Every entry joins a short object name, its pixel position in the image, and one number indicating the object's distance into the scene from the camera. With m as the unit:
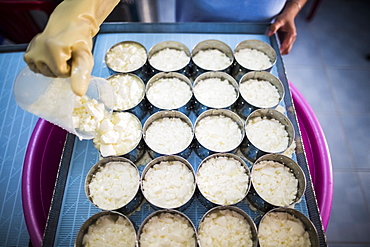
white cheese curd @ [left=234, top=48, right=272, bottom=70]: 0.74
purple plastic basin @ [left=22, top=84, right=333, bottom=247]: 0.59
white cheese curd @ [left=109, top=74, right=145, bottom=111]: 0.66
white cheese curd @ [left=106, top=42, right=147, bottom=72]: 0.72
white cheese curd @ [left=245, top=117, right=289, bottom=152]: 0.63
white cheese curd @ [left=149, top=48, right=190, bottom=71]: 0.73
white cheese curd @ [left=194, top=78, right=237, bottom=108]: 0.68
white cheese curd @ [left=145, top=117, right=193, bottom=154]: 0.61
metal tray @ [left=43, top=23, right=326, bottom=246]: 0.57
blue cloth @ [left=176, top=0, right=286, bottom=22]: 0.77
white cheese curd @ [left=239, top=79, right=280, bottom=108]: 0.68
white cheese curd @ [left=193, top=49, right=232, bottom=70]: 0.73
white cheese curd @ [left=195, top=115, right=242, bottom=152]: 0.62
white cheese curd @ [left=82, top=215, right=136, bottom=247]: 0.53
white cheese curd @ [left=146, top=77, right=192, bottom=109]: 0.67
